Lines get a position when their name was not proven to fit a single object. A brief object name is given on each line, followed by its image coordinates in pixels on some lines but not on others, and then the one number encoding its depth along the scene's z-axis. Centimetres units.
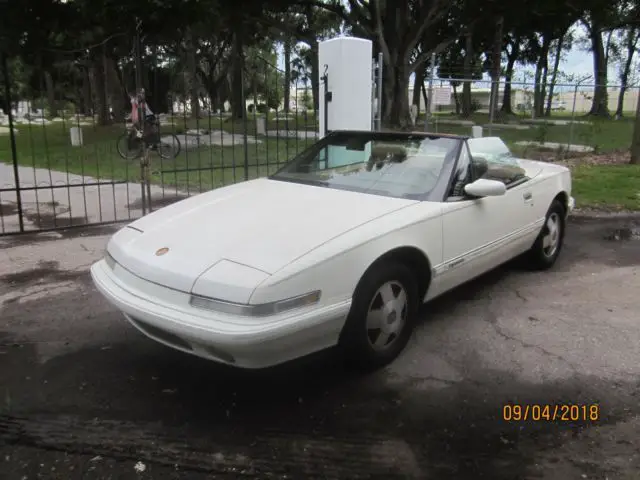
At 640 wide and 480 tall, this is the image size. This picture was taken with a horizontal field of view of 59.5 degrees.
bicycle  726
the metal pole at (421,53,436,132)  1134
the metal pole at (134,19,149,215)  673
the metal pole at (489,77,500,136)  1465
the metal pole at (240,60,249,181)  727
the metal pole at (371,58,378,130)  810
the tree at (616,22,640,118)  4666
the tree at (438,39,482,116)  3684
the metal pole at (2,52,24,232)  616
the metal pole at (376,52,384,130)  859
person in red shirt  695
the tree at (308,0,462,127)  2108
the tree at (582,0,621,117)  1996
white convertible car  290
